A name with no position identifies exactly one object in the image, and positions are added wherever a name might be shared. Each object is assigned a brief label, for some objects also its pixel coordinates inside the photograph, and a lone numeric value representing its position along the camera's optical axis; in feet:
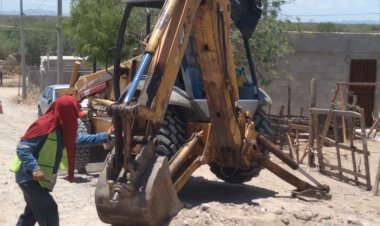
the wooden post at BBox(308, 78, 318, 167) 47.60
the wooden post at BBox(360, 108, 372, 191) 41.29
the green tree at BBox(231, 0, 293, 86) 63.00
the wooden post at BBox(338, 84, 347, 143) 51.01
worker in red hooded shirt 22.35
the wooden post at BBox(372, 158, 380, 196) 39.32
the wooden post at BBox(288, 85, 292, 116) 70.03
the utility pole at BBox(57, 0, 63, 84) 96.02
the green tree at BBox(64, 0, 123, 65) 74.02
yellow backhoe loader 22.24
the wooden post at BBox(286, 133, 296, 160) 49.32
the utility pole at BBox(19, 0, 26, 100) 119.55
